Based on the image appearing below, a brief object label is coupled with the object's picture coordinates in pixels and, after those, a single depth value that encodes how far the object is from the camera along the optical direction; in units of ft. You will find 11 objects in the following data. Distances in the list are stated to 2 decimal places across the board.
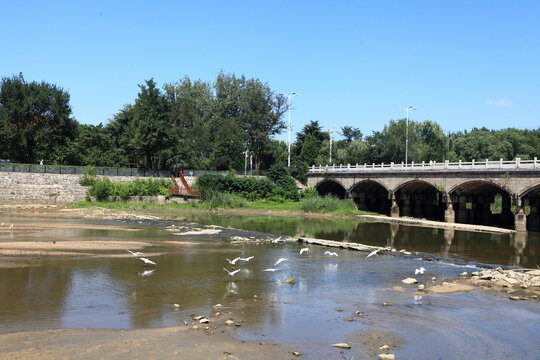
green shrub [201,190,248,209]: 220.23
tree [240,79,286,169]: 277.64
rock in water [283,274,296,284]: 71.52
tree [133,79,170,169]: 229.04
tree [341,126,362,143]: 390.42
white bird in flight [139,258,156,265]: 77.08
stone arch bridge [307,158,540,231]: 166.91
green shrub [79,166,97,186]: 215.10
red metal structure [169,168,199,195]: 230.40
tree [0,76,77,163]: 217.56
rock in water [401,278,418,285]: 73.72
